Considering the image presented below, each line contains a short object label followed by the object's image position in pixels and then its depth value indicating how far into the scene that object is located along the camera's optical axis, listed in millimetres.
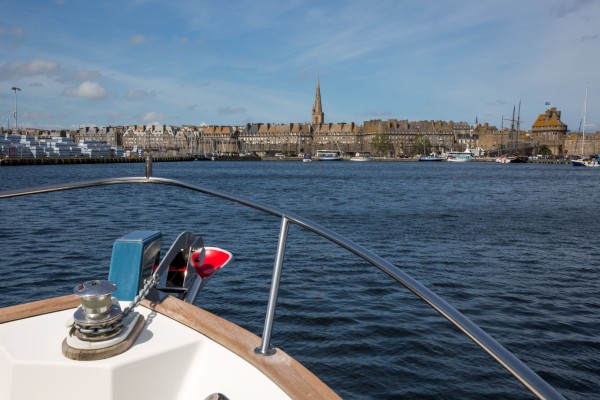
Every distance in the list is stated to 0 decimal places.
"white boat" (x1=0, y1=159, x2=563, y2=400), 1988
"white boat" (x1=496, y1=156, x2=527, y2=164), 131000
